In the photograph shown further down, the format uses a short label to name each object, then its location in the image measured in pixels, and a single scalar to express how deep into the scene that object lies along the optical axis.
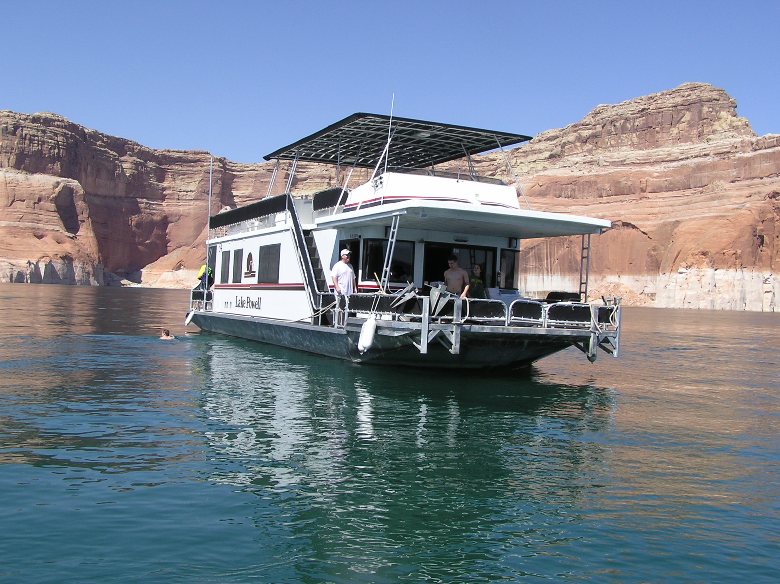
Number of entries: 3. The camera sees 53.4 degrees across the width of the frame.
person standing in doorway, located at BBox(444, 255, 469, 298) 15.41
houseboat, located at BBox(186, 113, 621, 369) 14.49
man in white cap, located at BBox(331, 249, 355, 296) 16.27
